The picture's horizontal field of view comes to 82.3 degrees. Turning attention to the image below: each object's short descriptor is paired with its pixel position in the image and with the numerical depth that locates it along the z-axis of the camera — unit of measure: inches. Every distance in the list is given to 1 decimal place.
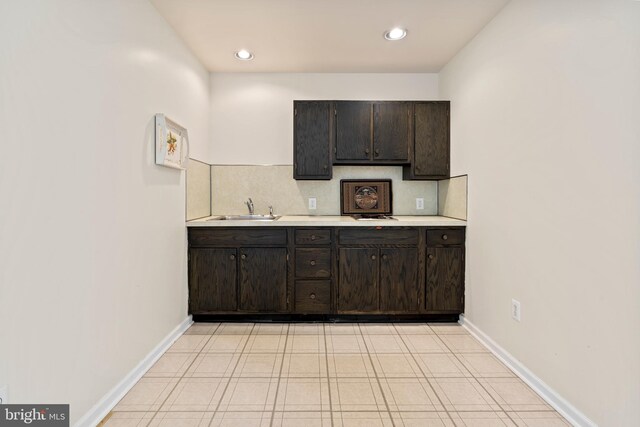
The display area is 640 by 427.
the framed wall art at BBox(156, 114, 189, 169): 94.8
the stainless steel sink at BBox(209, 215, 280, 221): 138.9
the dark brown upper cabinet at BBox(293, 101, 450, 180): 133.3
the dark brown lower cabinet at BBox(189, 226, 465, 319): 121.9
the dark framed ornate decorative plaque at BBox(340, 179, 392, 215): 147.4
